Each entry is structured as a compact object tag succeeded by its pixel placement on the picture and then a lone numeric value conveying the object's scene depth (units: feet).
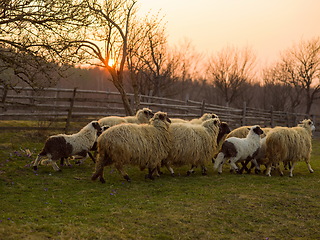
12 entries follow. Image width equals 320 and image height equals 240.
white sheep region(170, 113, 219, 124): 36.00
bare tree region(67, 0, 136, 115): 41.11
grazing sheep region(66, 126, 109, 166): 31.09
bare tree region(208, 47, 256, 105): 106.01
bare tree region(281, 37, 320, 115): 98.12
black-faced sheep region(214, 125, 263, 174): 29.89
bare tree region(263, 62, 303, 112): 102.37
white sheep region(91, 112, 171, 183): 24.97
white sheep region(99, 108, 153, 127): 34.01
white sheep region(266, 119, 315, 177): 30.91
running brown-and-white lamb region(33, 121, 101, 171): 28.12
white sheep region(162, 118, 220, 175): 28.94
